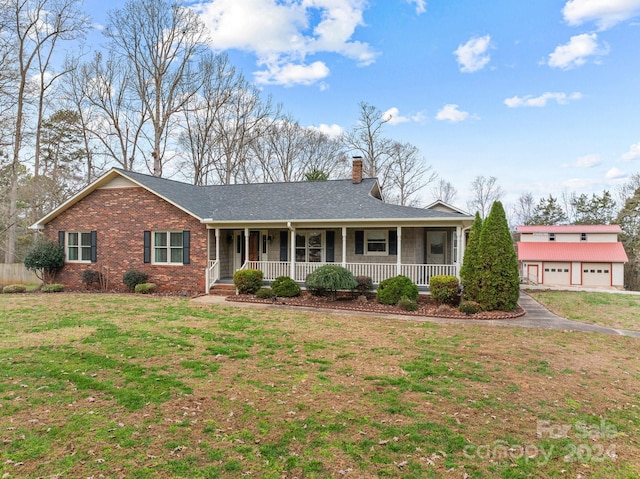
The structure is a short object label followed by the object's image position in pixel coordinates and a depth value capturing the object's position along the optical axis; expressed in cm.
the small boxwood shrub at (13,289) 1529
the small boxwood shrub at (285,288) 1338
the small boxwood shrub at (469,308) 1099
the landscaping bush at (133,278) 1514
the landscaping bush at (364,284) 1318
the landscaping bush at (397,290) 1208
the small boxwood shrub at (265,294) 1327
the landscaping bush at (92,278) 1567
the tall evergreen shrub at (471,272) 1168
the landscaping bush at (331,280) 1234
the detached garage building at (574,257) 2905
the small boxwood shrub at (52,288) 1503
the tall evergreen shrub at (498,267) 1134
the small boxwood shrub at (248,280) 1397
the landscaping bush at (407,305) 1144
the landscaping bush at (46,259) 1600
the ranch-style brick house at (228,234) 1438
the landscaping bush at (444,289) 1198
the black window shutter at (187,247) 1524
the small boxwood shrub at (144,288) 1464
